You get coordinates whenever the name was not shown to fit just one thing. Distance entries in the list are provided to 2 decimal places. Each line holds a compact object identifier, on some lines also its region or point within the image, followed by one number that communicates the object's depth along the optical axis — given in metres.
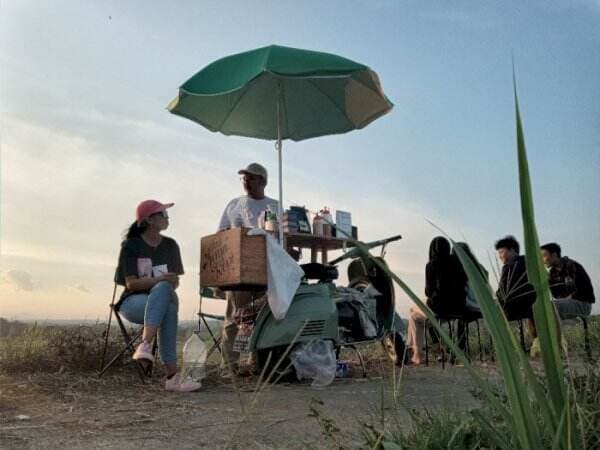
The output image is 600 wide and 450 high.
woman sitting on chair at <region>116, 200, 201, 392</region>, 4.23
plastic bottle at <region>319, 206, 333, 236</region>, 5.82
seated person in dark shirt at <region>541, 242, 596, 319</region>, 6.54
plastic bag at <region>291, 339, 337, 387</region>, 4.29
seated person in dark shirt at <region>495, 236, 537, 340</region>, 5.94
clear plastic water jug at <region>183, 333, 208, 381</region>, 4.45
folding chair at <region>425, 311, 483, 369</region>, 5.87
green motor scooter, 4.40
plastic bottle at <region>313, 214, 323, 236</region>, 5.84
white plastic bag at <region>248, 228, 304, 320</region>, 4.36
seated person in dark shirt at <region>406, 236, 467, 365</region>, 5.88
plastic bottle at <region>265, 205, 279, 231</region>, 5.26
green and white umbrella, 4.81
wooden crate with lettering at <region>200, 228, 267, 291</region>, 4.38
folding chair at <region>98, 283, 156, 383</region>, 4.48
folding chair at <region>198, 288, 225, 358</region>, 5.22
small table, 5.52
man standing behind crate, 5.53
